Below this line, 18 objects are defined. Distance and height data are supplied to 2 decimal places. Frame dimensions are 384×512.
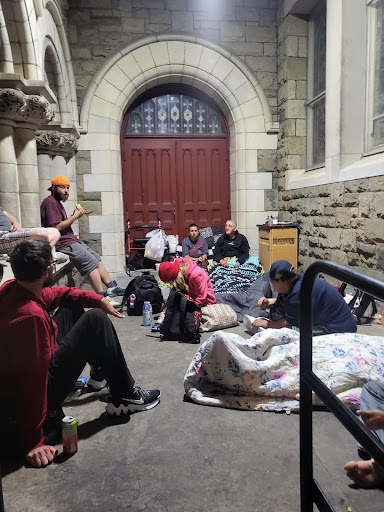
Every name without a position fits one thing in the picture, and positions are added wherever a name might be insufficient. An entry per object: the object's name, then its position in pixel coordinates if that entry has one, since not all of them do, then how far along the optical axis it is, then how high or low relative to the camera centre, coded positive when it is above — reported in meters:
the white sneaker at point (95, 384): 2.72 -1.17
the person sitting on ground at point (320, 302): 2.93 -0.70
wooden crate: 6.42 -0.57
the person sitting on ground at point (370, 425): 1.44 -0.88
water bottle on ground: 4.27 -1.11
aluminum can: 1.96 -1.09
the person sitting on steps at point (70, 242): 4.77 -0.37
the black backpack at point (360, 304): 4.12 -1.03
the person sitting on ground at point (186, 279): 4.18 -0.72
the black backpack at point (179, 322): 3.70 -1.04
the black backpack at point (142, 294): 4.73 -0.99
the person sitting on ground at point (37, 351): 1.83 -0.69
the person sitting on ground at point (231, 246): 6.36 -0.59
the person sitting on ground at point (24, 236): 2.70 -0.15
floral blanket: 2.26 -0.95
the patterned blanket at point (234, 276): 5.37 -0.96
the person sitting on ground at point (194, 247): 6.49 -0.60
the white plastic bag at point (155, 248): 6.79 -0.62
